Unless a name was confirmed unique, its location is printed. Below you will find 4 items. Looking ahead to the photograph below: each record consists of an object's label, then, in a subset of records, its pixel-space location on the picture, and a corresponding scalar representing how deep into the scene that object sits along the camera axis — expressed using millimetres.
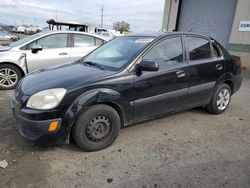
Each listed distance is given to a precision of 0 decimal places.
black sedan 2883
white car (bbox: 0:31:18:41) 22228
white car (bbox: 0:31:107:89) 5848
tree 65875
